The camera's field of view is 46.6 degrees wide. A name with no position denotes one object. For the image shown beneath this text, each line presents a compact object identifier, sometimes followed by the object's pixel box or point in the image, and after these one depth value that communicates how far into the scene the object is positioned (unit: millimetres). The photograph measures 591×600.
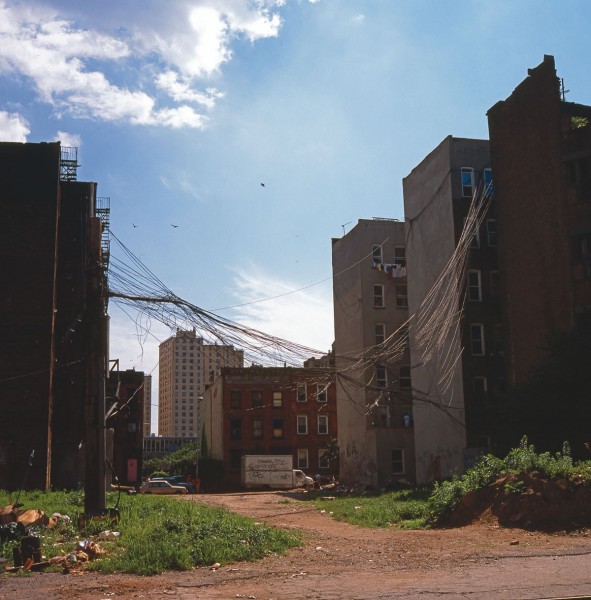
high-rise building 166875
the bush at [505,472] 18672
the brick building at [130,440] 63219
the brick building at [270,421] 69500
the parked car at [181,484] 53500
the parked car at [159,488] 48312
